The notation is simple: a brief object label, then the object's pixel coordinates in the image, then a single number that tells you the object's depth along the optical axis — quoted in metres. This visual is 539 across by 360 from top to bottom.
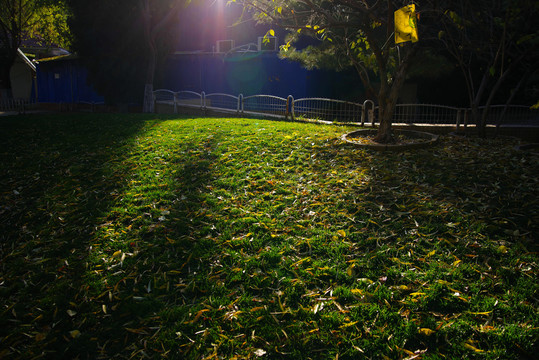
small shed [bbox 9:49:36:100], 29.10
